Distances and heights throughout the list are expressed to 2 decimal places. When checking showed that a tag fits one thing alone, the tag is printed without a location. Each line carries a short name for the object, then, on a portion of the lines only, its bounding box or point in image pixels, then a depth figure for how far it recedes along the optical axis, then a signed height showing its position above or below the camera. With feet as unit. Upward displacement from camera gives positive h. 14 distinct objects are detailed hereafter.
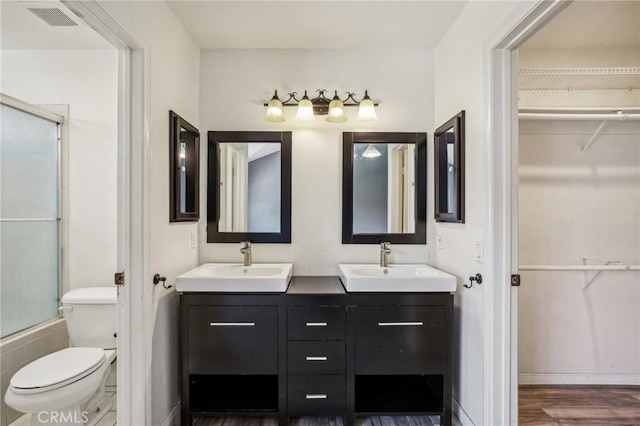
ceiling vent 5.40 +3.78
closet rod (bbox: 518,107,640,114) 6.57 +2.28
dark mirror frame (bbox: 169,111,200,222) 5.82 +0.93
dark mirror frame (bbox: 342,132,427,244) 7.43 +0.68
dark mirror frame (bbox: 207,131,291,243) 7.41 +0.59
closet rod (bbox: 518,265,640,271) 6.89 -1.25
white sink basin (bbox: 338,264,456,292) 5.71 -1.33
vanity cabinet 5.65 -2.43
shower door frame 7.41 +0.58
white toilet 5.09 -2.88
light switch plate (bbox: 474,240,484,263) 5.10 -0.64
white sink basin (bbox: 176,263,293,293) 5.63 -1.30
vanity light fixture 7.08 +2.44
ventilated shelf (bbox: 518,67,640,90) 7.09 +3.10
